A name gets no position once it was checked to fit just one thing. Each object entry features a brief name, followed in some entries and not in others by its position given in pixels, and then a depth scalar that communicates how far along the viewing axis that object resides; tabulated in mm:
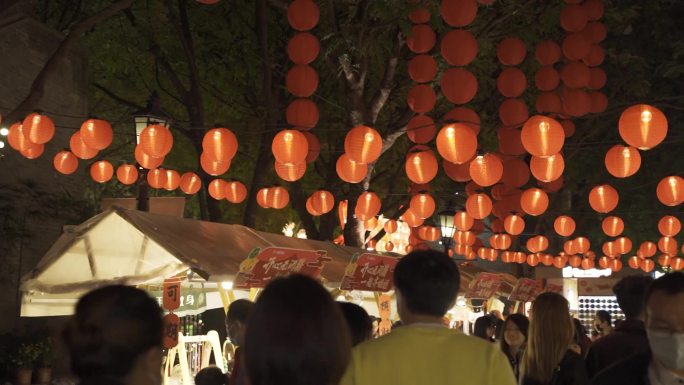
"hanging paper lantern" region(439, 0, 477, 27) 11133
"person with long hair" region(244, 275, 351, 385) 2410
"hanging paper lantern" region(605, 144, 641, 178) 13957
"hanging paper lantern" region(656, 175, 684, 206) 16500
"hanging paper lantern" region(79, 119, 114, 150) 11930
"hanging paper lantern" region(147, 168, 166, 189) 15812
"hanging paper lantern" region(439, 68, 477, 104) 11656
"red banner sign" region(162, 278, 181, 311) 9805
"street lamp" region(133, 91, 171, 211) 11414
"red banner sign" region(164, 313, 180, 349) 9820
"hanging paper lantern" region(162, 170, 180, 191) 15797
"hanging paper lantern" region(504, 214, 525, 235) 21406
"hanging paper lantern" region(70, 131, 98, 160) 12469
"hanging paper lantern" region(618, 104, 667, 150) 11227
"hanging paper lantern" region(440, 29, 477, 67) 11500
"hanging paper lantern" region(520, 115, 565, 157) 11633
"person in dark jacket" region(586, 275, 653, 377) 5918
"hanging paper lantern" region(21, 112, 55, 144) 11508
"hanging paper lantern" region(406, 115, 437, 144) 14156
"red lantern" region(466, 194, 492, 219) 18047
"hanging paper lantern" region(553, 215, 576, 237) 21781
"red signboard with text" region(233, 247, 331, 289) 9273
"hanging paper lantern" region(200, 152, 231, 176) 13777
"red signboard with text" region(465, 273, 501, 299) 17572
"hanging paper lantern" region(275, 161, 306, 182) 13211
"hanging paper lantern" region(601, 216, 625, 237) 22594
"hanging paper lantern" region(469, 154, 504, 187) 13719
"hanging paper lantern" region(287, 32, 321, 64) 12172
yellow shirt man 3309
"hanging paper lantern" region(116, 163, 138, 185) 16266
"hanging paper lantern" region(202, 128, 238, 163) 12109
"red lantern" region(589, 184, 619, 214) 17391
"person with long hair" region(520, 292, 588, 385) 5031
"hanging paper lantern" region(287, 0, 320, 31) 11836
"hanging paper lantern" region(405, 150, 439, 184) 13703
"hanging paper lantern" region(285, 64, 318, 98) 12367
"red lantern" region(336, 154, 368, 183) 13797
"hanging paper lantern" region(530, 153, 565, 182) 13219
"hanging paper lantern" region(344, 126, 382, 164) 12312
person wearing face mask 3250
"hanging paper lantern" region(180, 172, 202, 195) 16109
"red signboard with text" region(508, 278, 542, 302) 20906
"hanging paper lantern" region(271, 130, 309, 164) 12039
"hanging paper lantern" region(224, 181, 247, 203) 16547
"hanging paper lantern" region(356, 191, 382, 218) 16641
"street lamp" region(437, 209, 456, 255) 19266
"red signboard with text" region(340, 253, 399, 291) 12008
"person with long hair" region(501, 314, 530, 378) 7336
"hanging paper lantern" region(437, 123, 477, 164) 11859
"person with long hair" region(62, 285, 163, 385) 2609
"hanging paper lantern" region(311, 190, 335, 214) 17625
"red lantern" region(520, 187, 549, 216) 18078
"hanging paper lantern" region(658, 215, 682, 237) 22281
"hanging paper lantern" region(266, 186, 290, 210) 16406
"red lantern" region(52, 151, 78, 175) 13258
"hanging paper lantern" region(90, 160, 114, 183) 15414
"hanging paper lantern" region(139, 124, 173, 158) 11414
